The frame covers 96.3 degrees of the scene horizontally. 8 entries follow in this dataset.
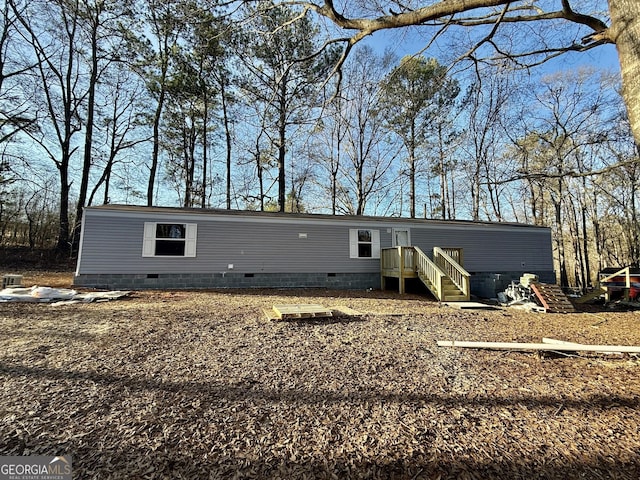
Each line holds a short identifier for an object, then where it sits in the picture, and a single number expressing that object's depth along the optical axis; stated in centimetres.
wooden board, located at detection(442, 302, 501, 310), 709
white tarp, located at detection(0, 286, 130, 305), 582
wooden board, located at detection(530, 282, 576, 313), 742
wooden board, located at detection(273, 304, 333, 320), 472
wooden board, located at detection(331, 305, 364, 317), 524
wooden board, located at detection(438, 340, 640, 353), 320
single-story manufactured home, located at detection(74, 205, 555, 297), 848
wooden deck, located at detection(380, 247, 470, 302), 824
